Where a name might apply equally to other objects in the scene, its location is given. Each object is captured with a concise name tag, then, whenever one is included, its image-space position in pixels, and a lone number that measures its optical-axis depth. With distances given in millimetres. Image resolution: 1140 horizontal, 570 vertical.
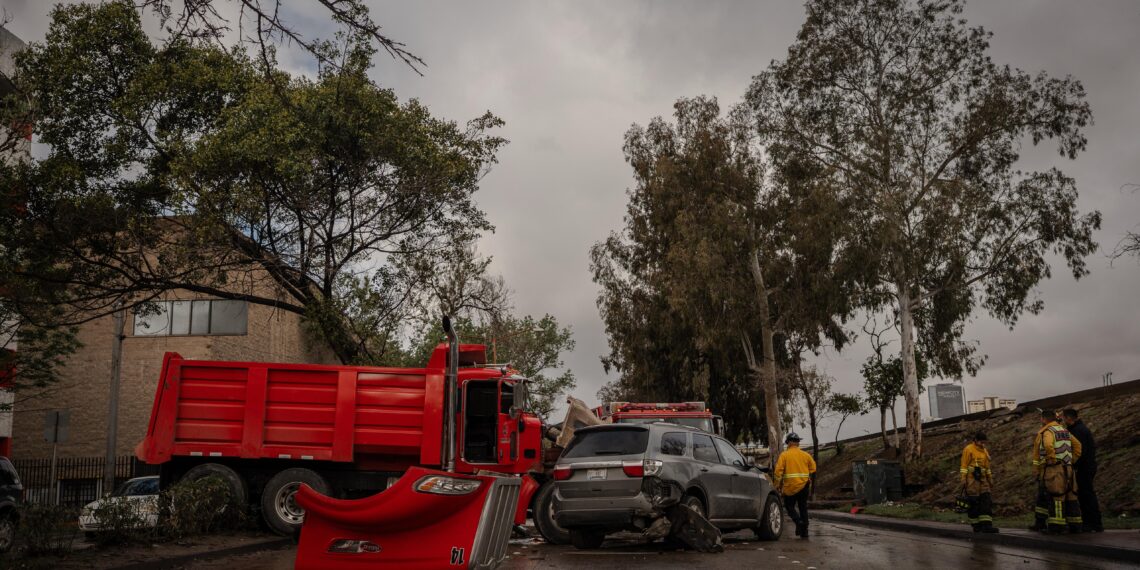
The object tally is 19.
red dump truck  15984
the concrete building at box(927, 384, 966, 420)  56156
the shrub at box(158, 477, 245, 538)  13117
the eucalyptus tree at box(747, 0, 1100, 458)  32062
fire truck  21516
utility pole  25359
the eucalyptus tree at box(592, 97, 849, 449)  35031
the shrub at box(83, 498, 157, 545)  11828
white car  12000
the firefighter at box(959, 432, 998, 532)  15117
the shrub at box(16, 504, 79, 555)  10344
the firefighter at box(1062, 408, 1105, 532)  13680
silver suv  12969
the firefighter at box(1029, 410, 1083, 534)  13625
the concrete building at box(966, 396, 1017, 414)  49688
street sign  21062
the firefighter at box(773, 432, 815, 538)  15680
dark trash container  26297
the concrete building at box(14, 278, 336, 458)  36406
